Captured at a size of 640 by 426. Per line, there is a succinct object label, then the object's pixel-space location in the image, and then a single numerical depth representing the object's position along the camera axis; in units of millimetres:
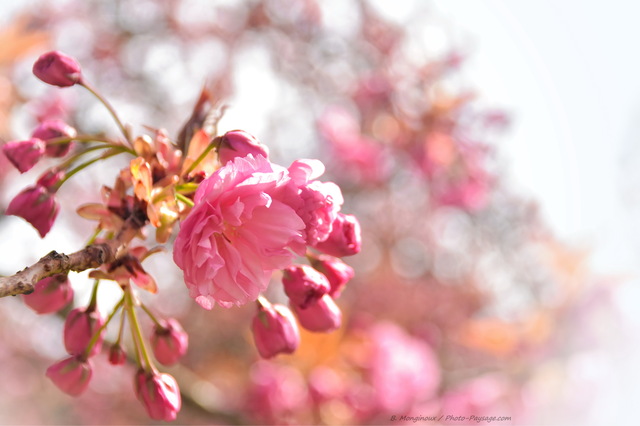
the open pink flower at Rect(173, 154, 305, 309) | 501
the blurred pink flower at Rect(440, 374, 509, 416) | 1907
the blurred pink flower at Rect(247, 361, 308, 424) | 880
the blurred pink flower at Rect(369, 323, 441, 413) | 950
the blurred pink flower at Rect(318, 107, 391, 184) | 2268
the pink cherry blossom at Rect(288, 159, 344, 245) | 508
